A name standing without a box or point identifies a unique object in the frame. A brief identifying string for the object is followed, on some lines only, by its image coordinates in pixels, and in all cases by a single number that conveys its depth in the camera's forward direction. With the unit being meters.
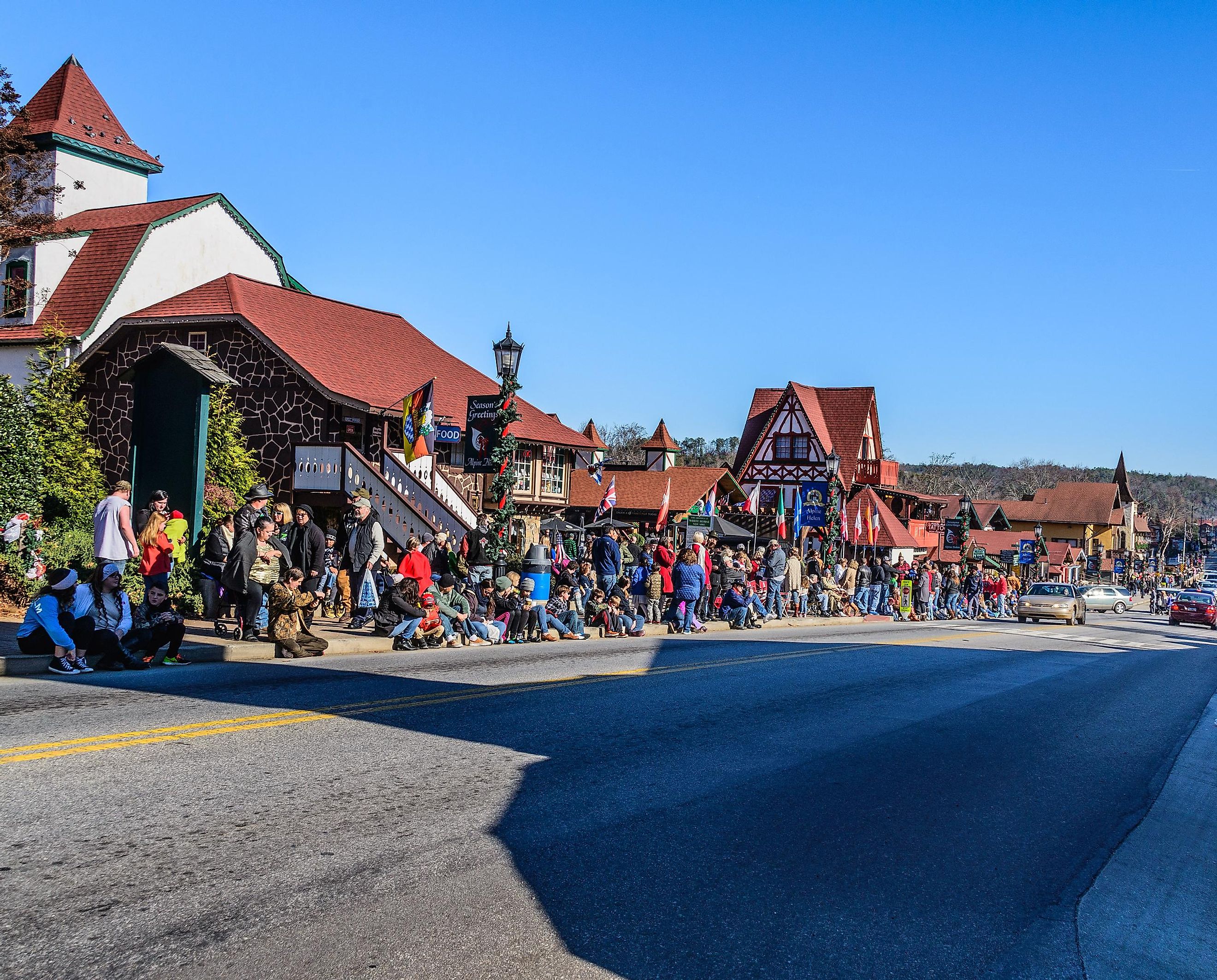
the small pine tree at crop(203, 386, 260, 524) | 24.53
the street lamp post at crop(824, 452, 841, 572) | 32.22
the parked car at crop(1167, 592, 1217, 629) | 46.00
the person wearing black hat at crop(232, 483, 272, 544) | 14.27
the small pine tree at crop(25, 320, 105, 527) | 24.27
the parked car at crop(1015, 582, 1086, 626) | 36.28
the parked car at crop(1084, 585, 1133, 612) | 57.84
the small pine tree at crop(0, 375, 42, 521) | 17.89
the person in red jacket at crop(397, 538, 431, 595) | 15.53
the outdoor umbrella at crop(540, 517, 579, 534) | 35.81
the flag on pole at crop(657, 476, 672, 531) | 32.91
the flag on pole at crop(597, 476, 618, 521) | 33.84
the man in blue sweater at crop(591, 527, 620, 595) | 21.05
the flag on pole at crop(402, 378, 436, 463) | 24.92
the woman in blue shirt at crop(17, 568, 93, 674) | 10.93
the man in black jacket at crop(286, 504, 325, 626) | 15.51
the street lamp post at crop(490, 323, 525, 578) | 19.77
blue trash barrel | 18.83
